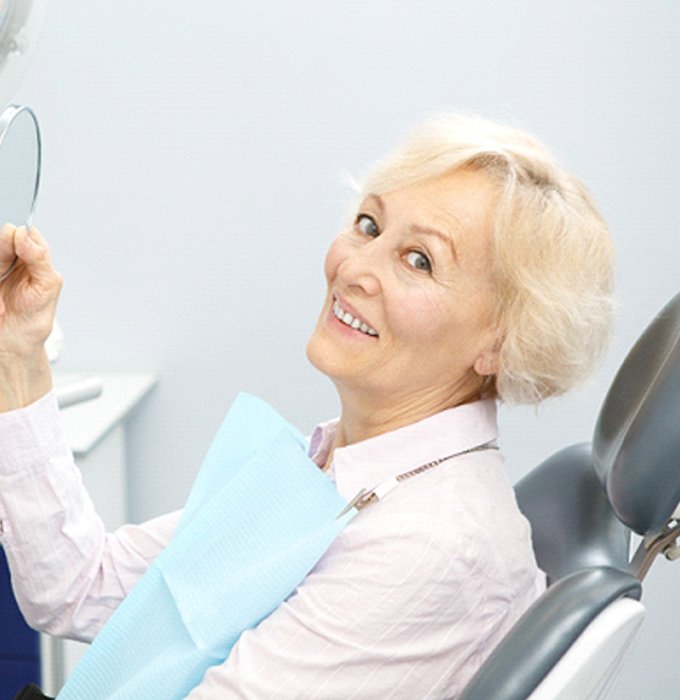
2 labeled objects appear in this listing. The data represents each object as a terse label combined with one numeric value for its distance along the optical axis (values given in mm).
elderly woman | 1205
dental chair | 1059
